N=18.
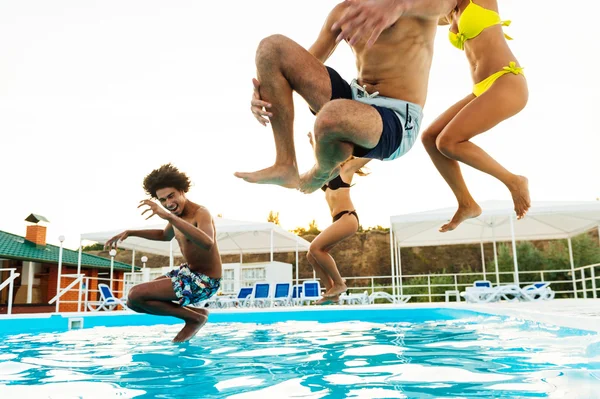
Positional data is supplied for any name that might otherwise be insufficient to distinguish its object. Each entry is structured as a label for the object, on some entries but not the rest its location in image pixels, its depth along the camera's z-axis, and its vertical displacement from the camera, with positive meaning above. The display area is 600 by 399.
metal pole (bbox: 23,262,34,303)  16.89 -0.03
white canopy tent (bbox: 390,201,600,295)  10.75 +1.26
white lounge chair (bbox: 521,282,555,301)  9.73 -0.37
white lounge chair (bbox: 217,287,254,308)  11.64 -0.46
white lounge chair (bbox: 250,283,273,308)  11.46 -0.32
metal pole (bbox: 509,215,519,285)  10.37 +0.06
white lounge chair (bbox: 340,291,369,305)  11.08 -0.47
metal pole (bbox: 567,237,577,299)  11.52 +0.25
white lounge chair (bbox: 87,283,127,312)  11.15 -0.38
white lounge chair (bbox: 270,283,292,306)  11.74 -0.32
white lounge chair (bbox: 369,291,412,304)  11.14 -0.48
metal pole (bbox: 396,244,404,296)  12.55 -0.01
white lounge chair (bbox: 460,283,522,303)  9.73 -0.37
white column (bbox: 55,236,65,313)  10.13 +0.86
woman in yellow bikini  2.58 +0.90
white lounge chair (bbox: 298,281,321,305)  11.60 -0.30
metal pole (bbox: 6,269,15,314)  8.70 -0.18
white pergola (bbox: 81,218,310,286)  13.03 +1.16
